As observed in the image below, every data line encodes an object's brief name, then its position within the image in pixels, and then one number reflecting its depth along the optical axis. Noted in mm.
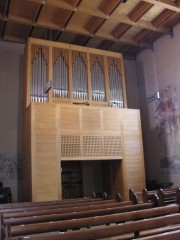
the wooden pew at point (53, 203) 4285
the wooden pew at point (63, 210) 3293
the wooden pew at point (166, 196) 3618
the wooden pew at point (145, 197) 3644
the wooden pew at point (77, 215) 2908
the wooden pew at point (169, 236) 2013
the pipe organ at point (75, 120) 6793
